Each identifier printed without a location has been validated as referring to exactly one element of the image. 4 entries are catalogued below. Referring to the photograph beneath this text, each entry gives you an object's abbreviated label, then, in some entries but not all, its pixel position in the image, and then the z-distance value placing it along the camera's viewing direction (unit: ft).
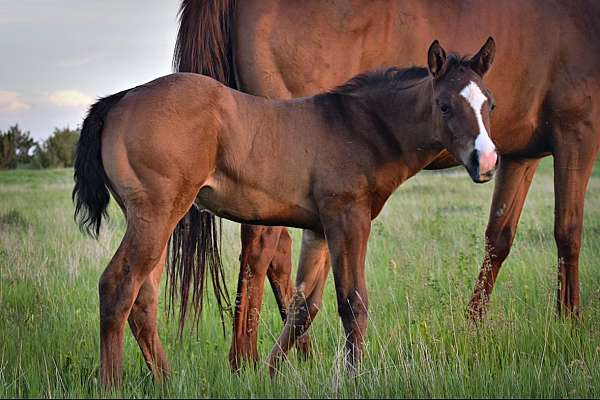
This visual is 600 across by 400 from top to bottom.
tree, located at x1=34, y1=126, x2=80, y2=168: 215.92
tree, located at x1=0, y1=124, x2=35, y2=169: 208.03
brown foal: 30.12
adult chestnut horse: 39.11
